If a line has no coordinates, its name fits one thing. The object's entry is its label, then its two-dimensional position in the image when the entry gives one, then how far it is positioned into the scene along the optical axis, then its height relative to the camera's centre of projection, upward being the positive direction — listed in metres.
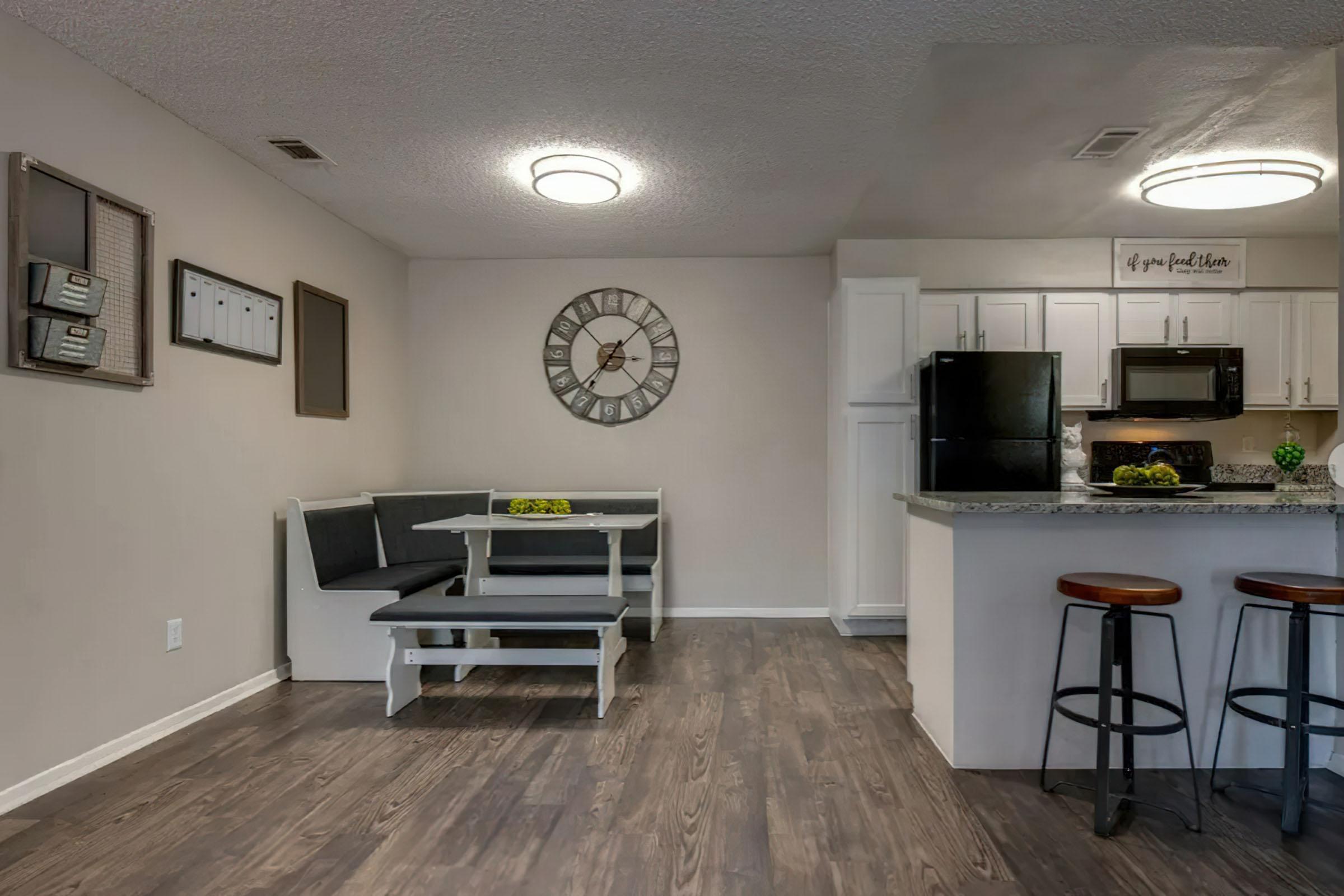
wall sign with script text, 4.88 +1.12
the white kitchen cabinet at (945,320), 4.84 +0.76
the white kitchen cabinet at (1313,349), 4.86 +0.58
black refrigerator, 4.35 +0.13
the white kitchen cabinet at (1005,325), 4.84 +0.73
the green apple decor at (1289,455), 4.29 -0.06
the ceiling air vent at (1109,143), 3.27 +1.28
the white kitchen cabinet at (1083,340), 4.86 +0.64
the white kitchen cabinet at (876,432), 4.71 +0.08
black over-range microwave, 4.76 +0.37
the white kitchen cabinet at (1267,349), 4.86 +0.59
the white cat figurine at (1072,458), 4.45 -0.07
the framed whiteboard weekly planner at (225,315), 3.10 +0.55
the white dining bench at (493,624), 3.13 -0.71
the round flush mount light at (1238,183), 3.52 +1.17
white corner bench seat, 3.66 -0.70
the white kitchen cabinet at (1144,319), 4.87 +0.77
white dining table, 3.70 -0.38
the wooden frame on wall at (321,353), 3.99 +0.48
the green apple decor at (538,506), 3.87 -0.30
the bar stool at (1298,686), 2.16 -0.67
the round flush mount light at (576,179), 3.46 +1.18
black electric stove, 5.12 -0.08
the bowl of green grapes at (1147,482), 2.80 -0.13
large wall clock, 5.31 +0.59
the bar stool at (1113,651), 2.16 -0.60
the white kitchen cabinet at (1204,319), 4.87 +0.77
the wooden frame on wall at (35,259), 2.34 +0.57
